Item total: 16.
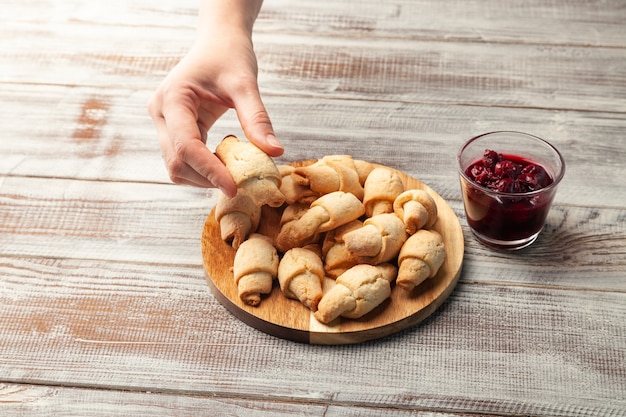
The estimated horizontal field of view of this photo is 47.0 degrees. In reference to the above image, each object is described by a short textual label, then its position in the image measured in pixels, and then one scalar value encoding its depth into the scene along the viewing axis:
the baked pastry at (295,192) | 1.51
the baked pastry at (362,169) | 1.61
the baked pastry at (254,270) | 1.40
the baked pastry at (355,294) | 1.34
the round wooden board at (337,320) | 1.36
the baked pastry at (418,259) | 1.39
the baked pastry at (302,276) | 1.38
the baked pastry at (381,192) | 1.51
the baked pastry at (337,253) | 1.43
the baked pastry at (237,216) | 1.49
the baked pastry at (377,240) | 1.39
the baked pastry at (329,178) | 1.51
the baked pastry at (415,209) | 1.44
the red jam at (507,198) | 1.44
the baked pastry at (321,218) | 1.44
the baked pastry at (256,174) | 1.39
